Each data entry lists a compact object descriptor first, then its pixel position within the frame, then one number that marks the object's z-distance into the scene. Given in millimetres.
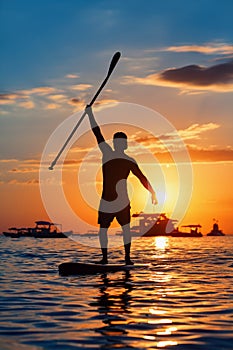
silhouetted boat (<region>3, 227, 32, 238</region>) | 165025
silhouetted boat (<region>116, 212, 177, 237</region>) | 165900
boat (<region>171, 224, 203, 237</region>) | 180150
